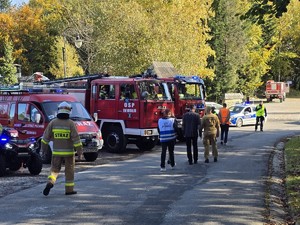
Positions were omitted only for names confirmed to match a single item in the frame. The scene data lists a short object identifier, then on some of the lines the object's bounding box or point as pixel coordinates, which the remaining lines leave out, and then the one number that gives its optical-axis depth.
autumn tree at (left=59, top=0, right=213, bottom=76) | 34.09
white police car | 34.56
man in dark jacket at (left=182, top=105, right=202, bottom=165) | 14.61
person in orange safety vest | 21.09
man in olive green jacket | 15.27
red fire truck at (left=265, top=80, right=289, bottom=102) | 64.44
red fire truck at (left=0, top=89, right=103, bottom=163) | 16.03
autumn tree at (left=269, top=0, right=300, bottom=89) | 74.62
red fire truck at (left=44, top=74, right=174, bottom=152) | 18.50
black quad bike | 12.80
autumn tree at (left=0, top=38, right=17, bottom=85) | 58.63
